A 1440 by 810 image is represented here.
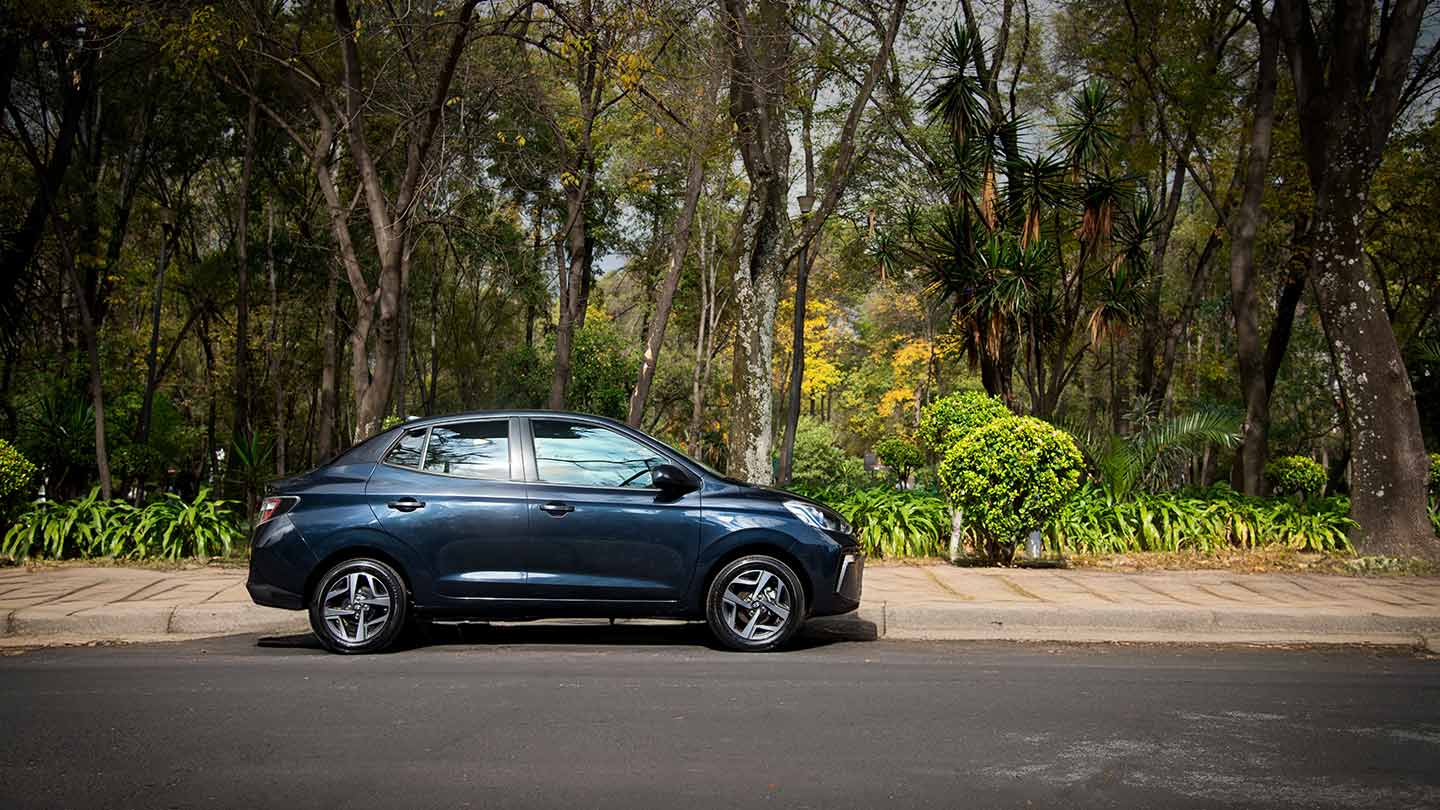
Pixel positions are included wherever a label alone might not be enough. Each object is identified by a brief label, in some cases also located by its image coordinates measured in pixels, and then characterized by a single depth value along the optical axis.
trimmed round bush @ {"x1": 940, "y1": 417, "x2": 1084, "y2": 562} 10.98
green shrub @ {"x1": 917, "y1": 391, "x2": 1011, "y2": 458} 14.93
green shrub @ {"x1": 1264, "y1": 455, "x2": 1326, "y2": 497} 19.50
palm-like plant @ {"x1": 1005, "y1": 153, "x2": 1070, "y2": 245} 19.05
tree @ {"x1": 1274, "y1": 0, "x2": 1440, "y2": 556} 12.20
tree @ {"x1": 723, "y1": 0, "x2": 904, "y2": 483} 14.44
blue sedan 7.52
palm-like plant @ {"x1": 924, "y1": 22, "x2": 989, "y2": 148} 19.02
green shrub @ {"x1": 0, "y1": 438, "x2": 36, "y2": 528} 11.70
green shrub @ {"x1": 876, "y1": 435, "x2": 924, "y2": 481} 26.84
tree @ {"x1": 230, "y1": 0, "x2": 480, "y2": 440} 12.28
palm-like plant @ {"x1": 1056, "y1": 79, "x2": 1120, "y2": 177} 18.97
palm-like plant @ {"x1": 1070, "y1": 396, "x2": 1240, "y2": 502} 15.15
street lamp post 25.21
